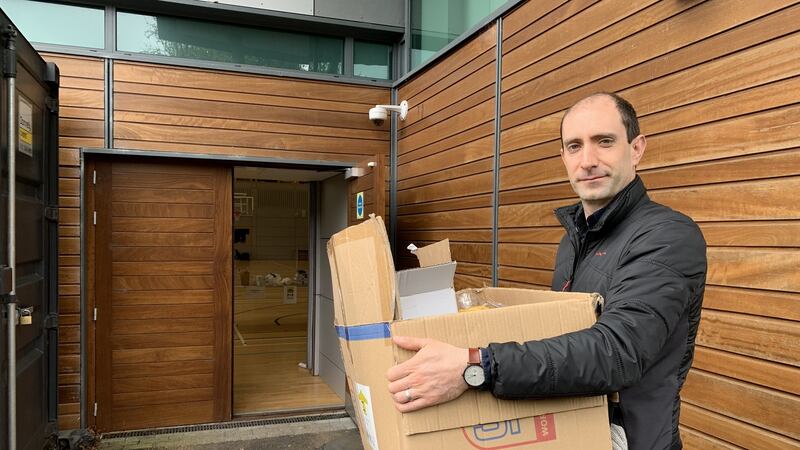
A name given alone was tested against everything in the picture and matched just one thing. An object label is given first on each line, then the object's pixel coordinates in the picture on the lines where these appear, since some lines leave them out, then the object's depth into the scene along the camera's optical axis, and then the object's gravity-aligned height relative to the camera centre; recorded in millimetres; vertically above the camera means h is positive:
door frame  3713 -291
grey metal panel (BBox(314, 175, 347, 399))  4812 -596
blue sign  3969 +197
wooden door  3887 -485
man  854 -144
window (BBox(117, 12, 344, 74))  3914 +1476
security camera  4078 +945
